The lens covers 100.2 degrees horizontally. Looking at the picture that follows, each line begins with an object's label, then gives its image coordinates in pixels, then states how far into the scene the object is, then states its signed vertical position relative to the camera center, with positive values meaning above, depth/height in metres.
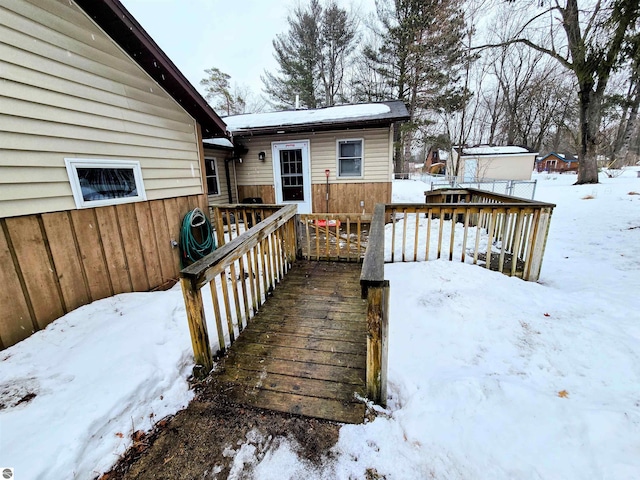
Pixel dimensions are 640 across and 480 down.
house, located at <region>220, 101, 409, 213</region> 7.27 +0.58
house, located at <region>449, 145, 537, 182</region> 17.56 +0.62
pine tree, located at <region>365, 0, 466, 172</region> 12.91 +6.21
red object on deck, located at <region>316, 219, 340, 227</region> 6.68 -1.17
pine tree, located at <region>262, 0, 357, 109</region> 16.44 +7.70
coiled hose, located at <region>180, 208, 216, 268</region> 4.30 -0.95
